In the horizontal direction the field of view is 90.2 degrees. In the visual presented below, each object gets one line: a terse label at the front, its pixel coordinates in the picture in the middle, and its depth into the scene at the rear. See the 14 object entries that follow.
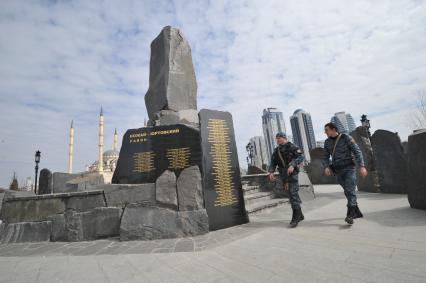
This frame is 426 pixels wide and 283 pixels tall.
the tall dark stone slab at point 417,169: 4.28
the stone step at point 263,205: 6.07
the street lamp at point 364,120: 14.17
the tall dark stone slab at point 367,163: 8.39
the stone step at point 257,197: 6.99
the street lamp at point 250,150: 25.56
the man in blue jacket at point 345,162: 4.02
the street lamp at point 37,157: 16.63
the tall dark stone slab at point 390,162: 7.33
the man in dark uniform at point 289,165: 4.36
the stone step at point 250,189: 8.02
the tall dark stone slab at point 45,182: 11.60
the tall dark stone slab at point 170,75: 6.91
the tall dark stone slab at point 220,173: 4.66
